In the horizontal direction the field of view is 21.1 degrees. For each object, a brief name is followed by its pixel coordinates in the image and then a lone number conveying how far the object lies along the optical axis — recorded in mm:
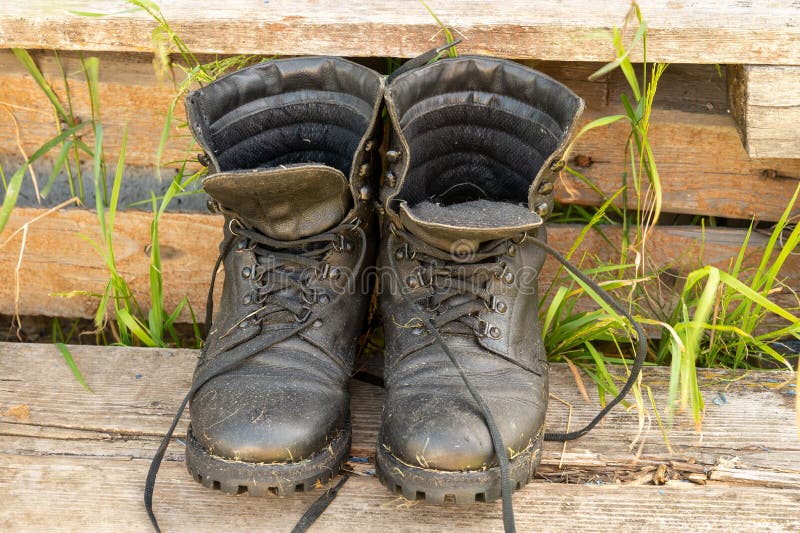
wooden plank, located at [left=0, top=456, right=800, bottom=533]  1429
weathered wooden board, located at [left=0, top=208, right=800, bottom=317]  1649
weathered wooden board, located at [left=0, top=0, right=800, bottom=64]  1510
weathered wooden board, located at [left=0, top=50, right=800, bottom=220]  1599
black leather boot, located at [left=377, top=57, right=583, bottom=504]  1417
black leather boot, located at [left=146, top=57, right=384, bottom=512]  1425
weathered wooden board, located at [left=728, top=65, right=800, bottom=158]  1511
